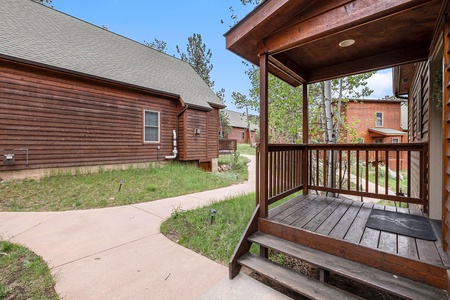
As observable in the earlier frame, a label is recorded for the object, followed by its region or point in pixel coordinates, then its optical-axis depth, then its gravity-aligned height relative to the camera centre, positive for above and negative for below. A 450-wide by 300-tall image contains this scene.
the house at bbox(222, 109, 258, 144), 30.05 +2.96
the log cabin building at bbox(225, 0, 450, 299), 1.64 -0.25
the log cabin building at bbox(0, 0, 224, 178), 5.33 +1.55
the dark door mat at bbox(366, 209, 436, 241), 2.10 -0.84
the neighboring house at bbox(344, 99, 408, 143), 16.59 +2.76
